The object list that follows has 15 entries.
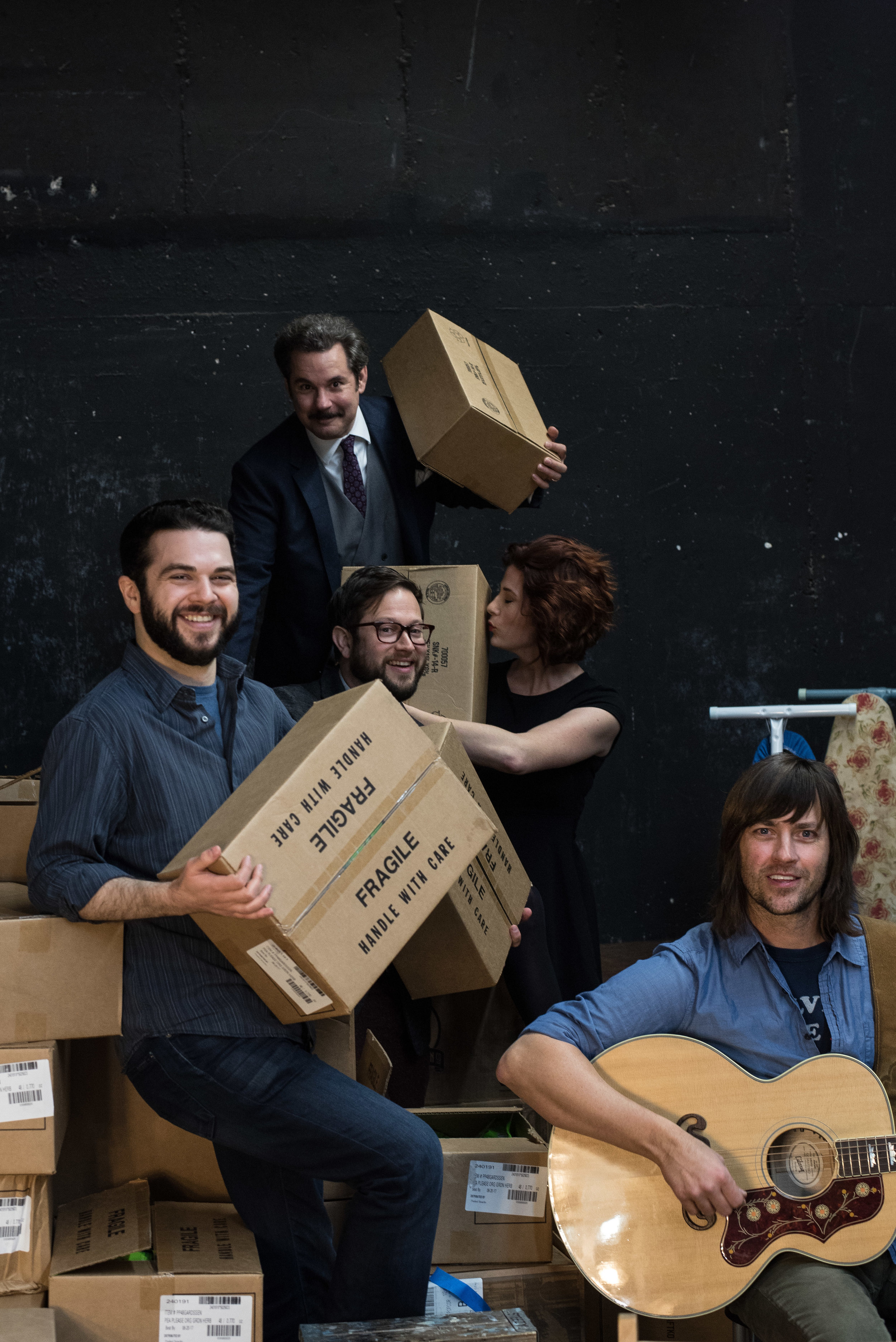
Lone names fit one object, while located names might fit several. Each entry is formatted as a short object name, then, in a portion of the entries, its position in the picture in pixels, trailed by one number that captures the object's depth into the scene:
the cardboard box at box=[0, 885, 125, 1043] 4.89
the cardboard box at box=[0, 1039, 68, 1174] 4.88
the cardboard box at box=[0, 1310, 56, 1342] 4.77
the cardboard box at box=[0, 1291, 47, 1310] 4.89
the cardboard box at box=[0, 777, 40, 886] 5.46
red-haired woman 5.93
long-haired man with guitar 4.95
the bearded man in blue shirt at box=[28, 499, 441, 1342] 4.88
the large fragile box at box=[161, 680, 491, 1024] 4.73
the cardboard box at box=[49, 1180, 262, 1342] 4.90
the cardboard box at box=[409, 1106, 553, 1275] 5.31
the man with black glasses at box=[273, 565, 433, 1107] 5.56
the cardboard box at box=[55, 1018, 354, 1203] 5.19
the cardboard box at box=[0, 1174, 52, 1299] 4.90
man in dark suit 5.99
